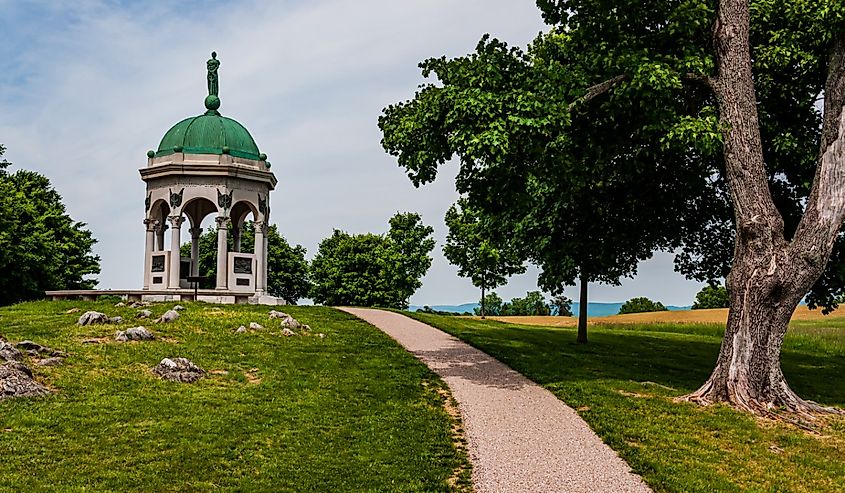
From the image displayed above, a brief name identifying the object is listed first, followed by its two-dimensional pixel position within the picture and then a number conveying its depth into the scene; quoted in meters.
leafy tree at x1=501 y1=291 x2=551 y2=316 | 95.94
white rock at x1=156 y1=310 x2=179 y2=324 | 22.89
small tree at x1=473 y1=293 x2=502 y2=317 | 97.83
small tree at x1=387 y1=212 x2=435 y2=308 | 58.09
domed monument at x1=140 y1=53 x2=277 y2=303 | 33.44
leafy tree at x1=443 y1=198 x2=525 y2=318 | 49.28
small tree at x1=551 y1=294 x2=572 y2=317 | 81.56
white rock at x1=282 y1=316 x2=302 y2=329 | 23.39
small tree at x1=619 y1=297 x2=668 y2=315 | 94.19
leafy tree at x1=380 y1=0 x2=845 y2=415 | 14.82
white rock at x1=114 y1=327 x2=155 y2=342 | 18.55
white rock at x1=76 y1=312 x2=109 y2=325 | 21.42
